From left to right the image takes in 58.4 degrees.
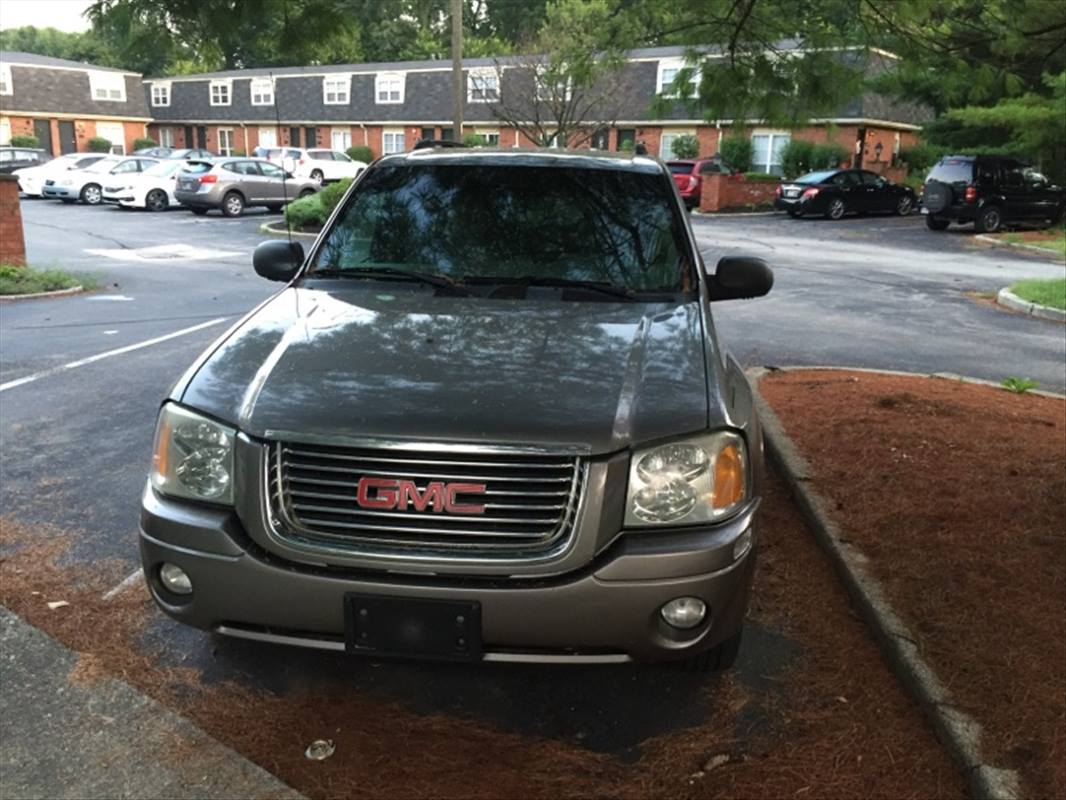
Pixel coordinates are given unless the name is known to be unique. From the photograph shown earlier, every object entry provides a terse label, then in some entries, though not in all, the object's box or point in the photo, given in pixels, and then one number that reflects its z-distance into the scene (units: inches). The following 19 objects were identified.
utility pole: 753.0
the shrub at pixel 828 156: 1332.4
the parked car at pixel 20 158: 1413.6
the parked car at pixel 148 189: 1116.5
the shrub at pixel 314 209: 823.7
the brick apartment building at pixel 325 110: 1520.7
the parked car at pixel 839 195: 1107.9
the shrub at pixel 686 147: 1521.9
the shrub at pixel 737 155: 1378.0
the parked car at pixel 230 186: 1043.3
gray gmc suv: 105.7
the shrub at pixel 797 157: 1341.0
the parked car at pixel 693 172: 1196.5
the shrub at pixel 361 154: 1800.0
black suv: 930.7
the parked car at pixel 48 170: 1230.3
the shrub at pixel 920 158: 1404.7
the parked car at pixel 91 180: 1182.3
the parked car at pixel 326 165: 1279.5
